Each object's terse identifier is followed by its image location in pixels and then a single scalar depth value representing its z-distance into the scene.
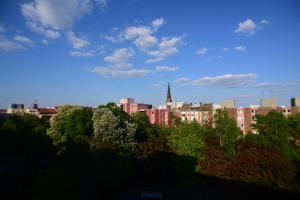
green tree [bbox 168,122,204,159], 33.12
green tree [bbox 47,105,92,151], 40.15
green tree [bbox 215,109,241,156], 35.16
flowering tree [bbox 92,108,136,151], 36.28
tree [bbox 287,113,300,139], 35.21
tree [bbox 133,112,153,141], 47.88
